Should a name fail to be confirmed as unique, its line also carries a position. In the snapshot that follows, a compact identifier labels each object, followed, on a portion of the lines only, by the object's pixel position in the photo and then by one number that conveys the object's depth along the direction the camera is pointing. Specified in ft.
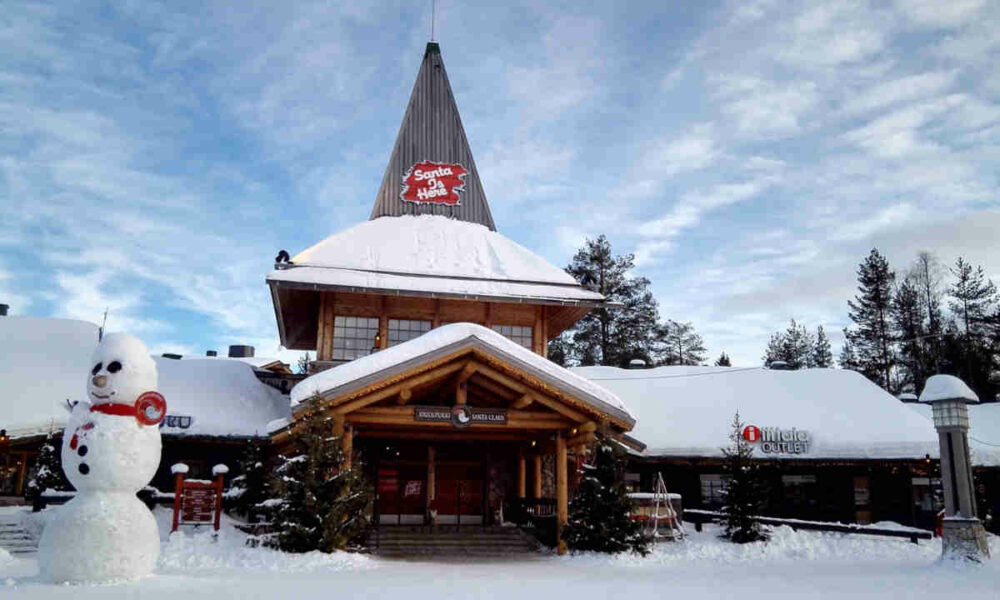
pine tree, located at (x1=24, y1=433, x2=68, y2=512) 61.46
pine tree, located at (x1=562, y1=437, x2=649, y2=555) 49.19
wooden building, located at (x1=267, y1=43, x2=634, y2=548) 49.42
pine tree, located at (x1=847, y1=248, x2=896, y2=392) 142.10
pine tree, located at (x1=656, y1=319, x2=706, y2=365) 143.23
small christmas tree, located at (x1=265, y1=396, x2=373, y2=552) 43.24
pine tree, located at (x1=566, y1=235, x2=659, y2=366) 138.00
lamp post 46.60
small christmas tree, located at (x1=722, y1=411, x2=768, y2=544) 55.88
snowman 31.19
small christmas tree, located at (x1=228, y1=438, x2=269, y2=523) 57.57
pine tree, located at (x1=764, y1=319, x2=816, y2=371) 167.53
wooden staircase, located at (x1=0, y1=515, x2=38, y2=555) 48.98
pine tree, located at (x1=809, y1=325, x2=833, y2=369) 165.78
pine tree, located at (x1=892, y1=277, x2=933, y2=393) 136.98
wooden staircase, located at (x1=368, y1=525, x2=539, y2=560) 52.16
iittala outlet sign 72.43
